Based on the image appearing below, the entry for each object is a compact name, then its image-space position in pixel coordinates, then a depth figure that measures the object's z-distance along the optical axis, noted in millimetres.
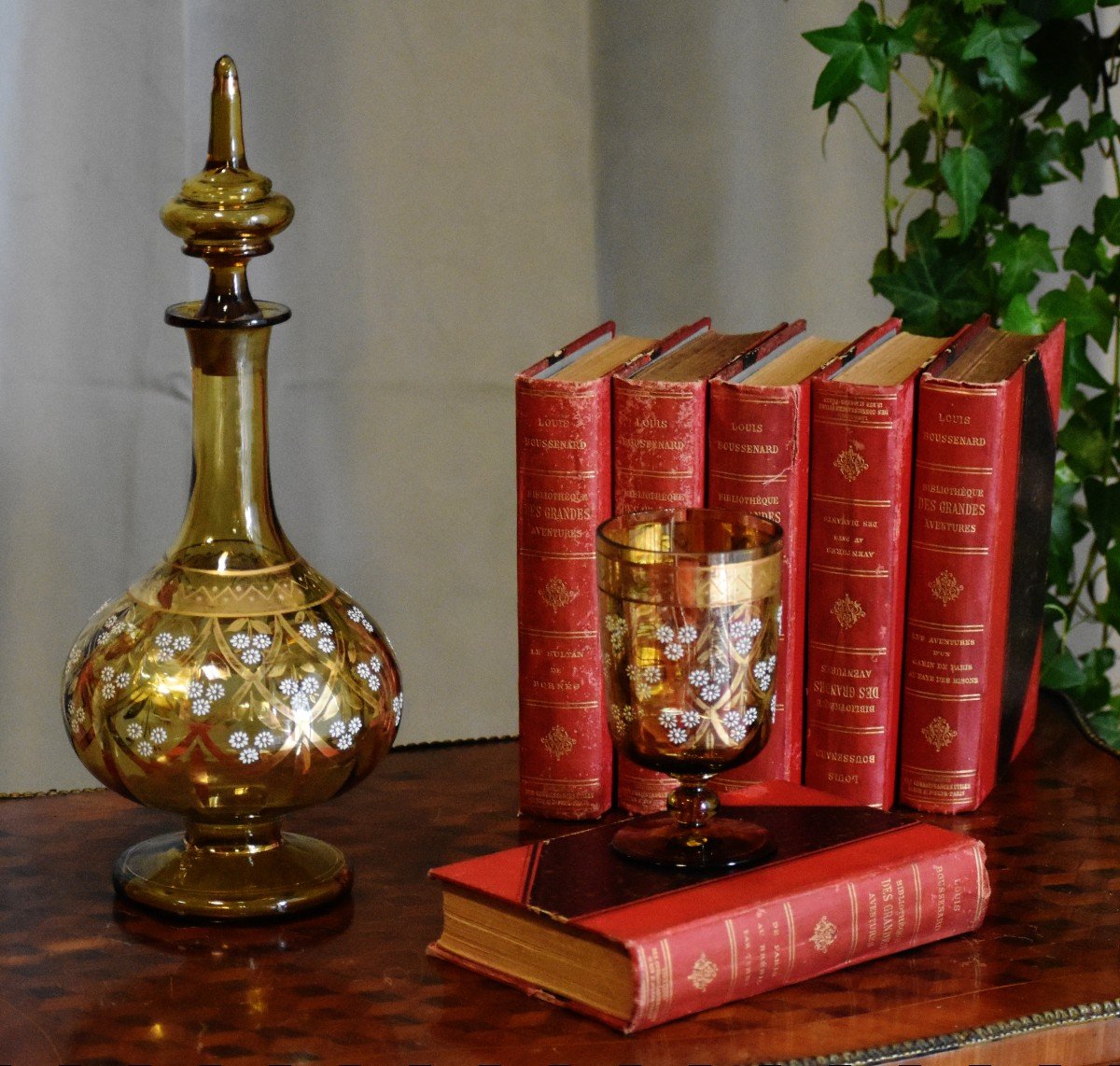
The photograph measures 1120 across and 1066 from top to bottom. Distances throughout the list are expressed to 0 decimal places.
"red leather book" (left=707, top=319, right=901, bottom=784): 1496
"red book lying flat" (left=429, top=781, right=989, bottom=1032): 1346
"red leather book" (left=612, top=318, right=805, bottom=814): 1499
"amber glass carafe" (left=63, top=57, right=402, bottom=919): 1397
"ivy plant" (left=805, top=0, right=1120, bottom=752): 1723
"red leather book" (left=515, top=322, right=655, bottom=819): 1499
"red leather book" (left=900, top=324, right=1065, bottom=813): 1503
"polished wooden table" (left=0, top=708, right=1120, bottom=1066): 1339
